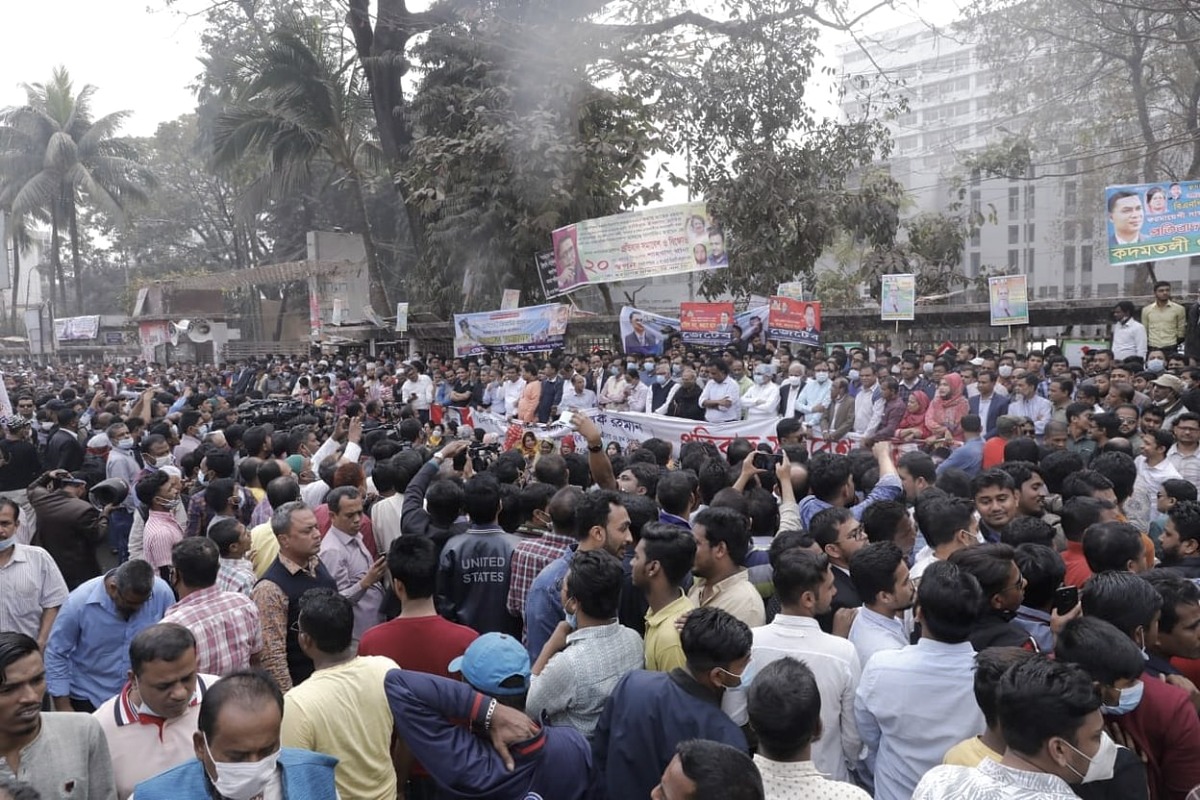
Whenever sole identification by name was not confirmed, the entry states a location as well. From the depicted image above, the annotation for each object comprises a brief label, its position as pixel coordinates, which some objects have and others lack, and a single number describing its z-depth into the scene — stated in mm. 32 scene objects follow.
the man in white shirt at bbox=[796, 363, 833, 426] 10602
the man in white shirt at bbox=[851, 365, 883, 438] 9805
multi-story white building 33728
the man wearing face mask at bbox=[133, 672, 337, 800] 2355
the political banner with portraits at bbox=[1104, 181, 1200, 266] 10828
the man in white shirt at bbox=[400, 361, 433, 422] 15172
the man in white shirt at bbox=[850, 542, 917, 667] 3270
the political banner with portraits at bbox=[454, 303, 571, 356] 16641
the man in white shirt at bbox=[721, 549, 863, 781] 3066
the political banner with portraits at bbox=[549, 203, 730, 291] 15242
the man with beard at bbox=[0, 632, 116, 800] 2613
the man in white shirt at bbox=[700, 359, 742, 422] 10844
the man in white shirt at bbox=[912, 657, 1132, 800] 2156
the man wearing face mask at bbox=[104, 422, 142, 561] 6688
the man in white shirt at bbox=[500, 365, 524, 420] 14023
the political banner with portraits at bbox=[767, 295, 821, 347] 13359
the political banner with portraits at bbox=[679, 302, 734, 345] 14070
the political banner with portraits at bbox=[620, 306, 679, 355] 15188
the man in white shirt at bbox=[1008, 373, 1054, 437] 8516
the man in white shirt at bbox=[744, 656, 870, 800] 2332
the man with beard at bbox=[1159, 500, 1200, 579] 4016
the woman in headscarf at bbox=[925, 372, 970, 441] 8914
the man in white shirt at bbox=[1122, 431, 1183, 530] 5887
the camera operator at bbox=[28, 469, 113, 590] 5973
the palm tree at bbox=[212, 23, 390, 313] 22859
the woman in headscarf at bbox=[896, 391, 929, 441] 9226
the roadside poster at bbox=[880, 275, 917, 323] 12984
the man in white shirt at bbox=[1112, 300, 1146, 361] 10711
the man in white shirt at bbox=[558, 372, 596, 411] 12703
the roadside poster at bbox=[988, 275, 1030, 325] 11891
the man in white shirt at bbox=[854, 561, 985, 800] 2859
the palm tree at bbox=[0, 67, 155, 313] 38688
